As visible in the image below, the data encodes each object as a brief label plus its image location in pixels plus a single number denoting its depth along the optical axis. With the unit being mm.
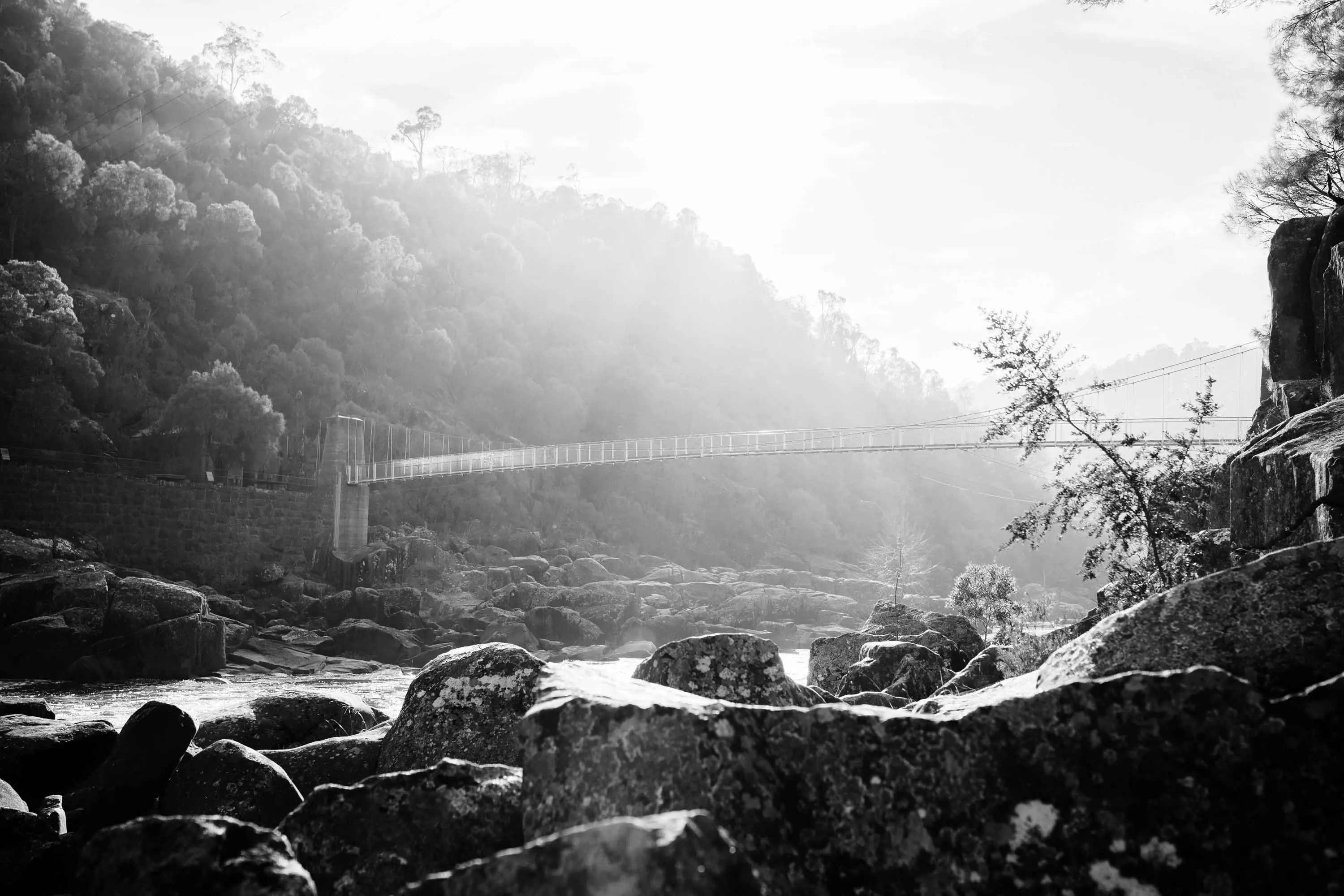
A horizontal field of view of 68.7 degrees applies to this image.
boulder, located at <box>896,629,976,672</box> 14992
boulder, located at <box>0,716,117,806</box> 6438
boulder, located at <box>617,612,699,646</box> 37812
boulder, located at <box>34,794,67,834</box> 5324
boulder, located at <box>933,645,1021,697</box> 10789
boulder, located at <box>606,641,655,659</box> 33594
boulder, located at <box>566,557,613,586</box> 45344
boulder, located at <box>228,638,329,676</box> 29328
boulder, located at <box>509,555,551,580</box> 47250
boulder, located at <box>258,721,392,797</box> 5598
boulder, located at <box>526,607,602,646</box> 36688
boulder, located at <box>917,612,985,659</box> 16703
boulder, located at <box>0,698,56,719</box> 8898
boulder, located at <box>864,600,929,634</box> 21562
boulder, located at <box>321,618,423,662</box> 32719
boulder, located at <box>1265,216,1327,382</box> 13172
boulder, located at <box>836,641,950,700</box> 10641
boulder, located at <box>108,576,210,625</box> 24531
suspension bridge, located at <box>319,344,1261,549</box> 46781
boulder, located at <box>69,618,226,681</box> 23109
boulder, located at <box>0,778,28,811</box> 5094
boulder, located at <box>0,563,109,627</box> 24703
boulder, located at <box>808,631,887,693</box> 13758
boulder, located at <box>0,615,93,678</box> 23156
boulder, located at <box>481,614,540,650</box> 34656
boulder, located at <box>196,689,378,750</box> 7426
